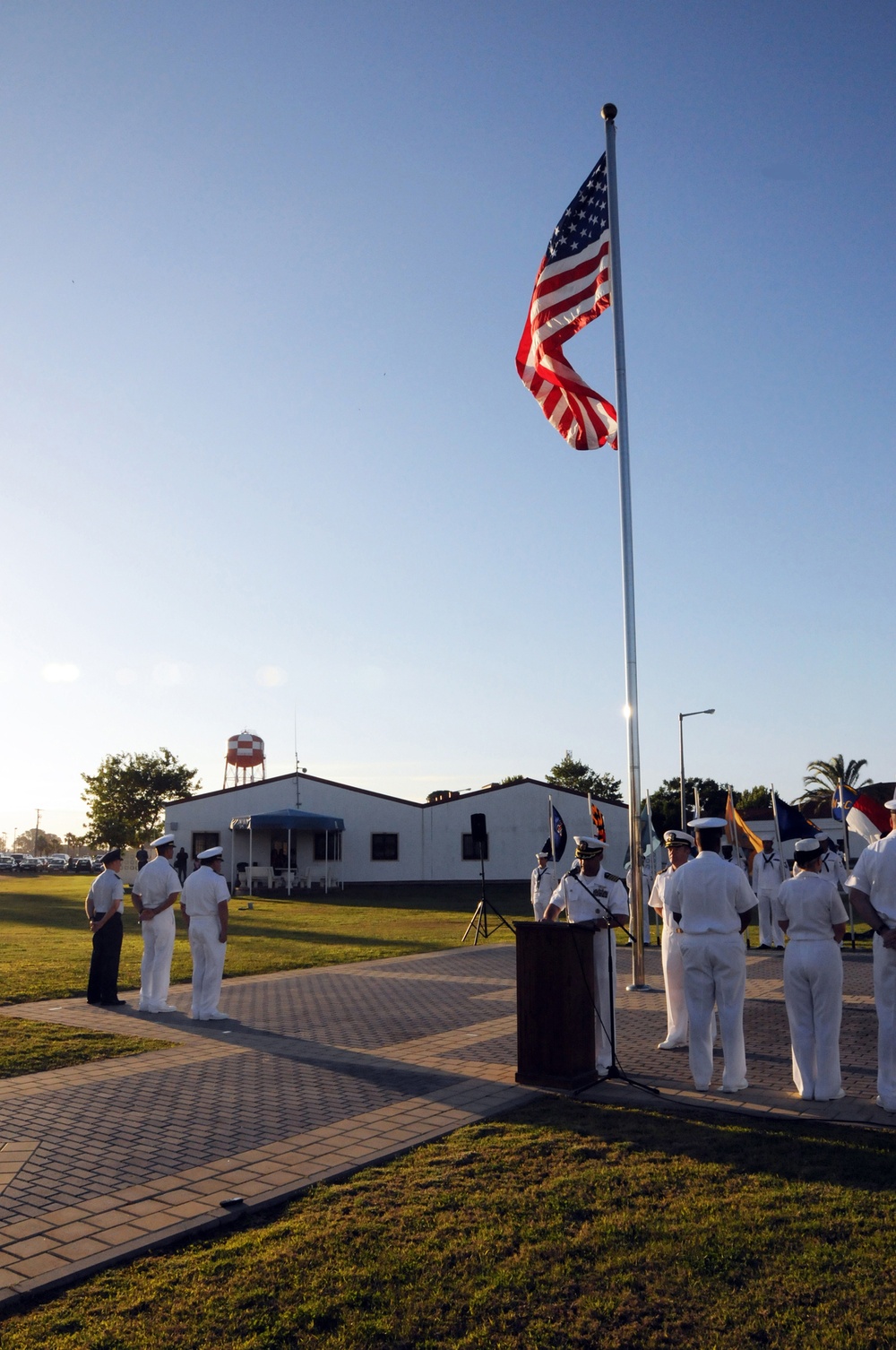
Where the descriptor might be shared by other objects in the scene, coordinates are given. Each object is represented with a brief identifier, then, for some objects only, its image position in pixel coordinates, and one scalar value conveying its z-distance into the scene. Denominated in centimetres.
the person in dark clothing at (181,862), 4162
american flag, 1378
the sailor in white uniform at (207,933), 1168
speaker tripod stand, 2209
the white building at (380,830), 4853
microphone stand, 792
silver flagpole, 1351
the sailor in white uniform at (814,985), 757
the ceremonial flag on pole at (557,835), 2008
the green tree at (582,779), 9488
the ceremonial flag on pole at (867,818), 1291
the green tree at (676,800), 7612
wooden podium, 805
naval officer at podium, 885
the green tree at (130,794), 7412
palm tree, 7456
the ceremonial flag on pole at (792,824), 1493
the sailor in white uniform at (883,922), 734
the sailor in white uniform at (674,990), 975
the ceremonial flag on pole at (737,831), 1852
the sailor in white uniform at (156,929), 1242
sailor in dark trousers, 1258
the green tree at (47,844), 15525
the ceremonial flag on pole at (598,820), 1597
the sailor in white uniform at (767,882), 2042
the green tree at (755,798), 8762
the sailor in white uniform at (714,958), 798
